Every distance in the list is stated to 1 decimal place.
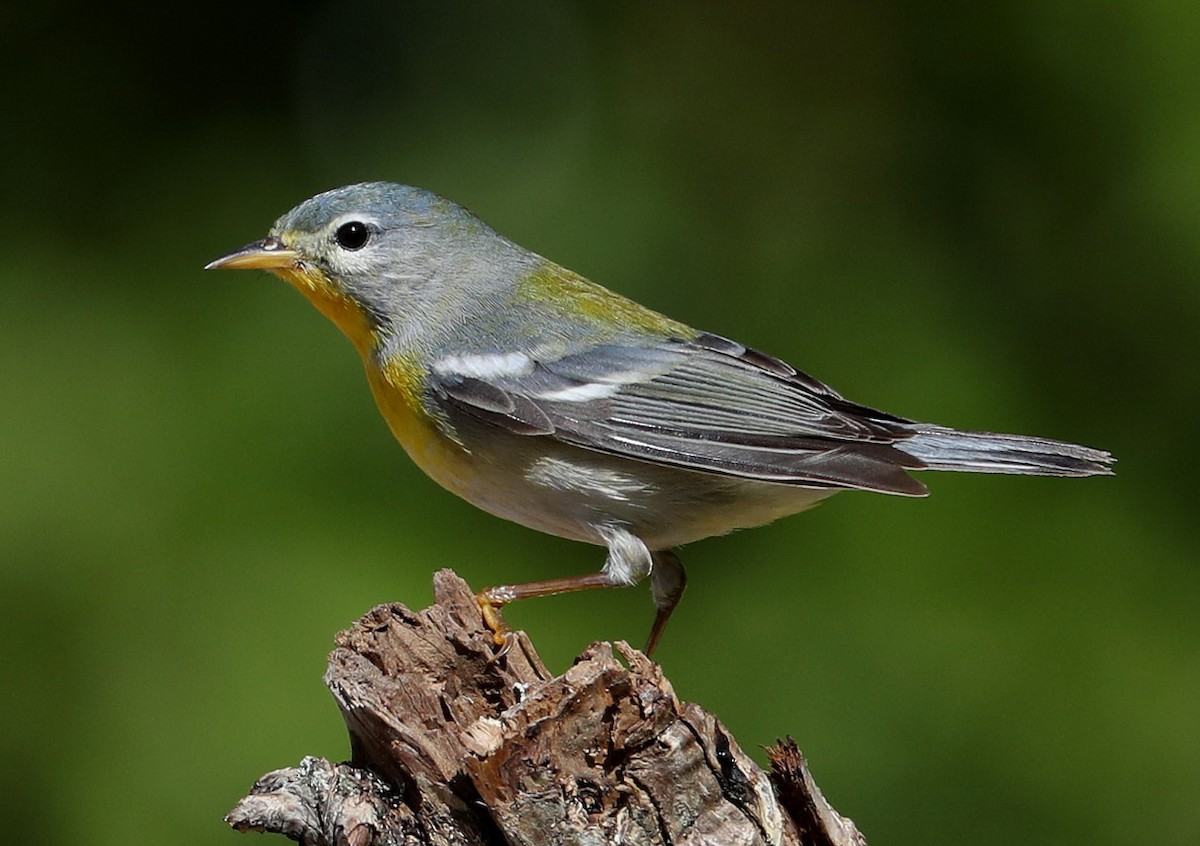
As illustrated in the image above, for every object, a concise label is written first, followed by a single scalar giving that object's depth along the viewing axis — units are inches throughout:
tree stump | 166.9
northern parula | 238.5
